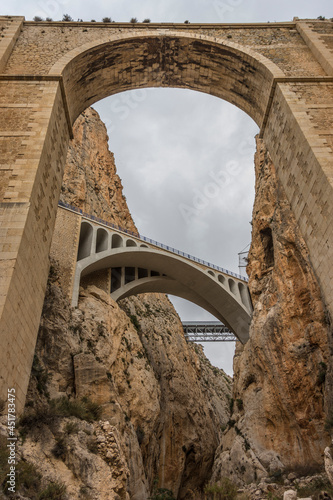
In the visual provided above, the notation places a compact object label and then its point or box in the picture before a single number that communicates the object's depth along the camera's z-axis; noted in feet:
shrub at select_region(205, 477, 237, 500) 33.35
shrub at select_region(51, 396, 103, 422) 28.58
